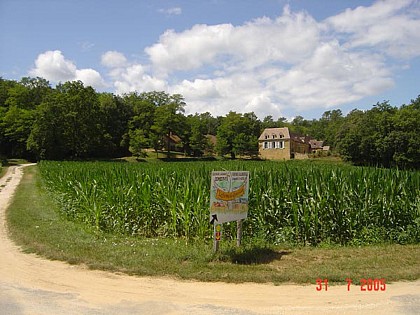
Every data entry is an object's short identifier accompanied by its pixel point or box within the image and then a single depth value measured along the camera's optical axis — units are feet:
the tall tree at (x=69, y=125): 188.75
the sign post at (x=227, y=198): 25.58
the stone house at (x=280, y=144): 280.51
